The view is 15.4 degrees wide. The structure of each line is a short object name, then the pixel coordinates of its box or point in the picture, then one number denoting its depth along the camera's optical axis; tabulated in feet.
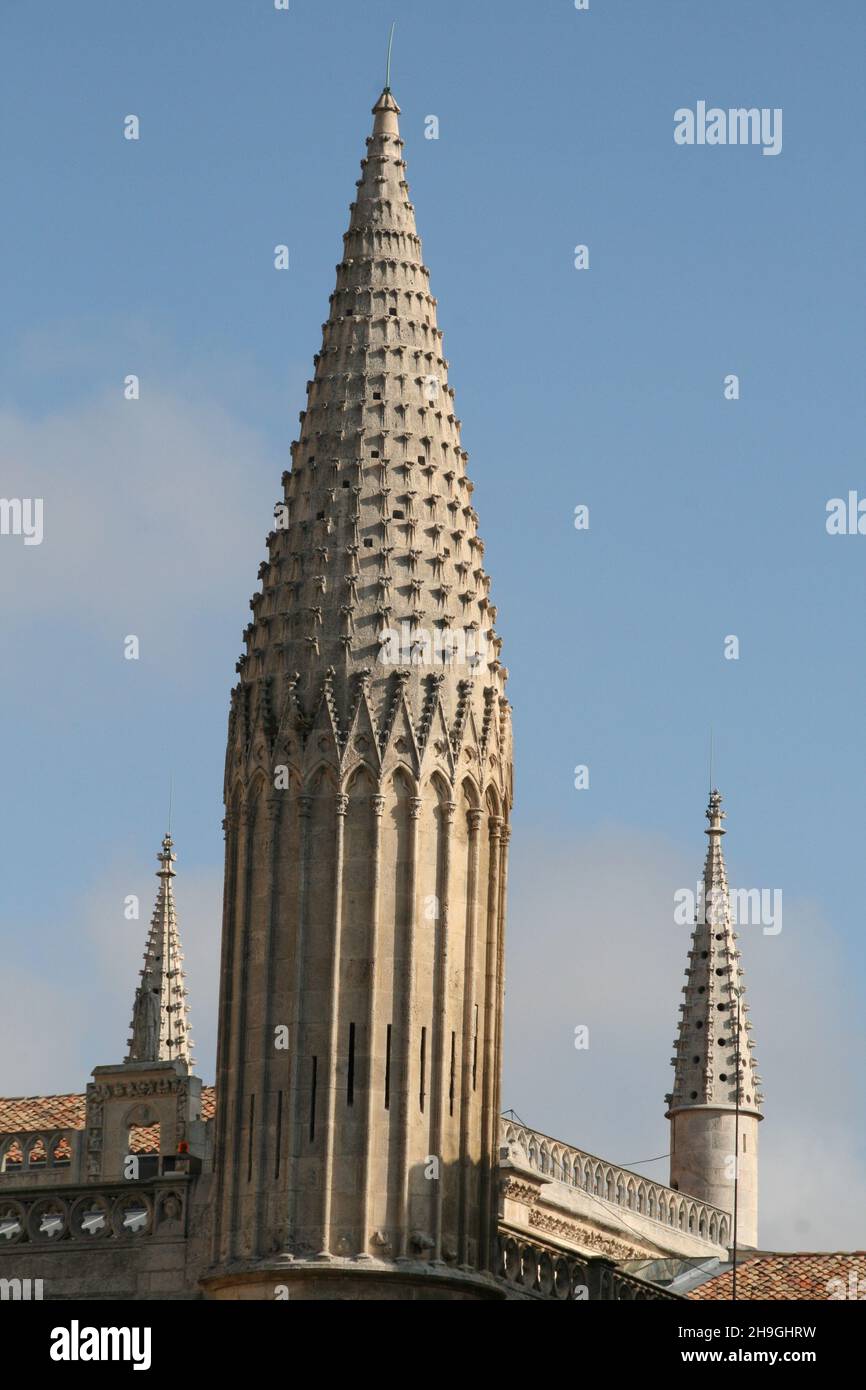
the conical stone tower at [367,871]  148.05
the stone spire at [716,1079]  225.97
